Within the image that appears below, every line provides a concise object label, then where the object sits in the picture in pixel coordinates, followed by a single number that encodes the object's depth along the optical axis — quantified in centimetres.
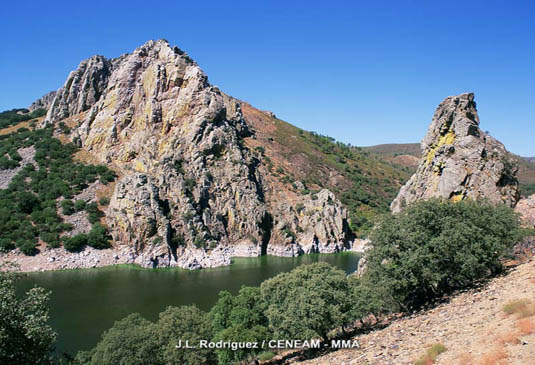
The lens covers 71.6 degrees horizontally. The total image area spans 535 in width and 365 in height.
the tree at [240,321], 2343
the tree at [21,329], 1508
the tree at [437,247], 2156
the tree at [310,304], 2117
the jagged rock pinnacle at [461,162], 3494
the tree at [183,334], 2269
